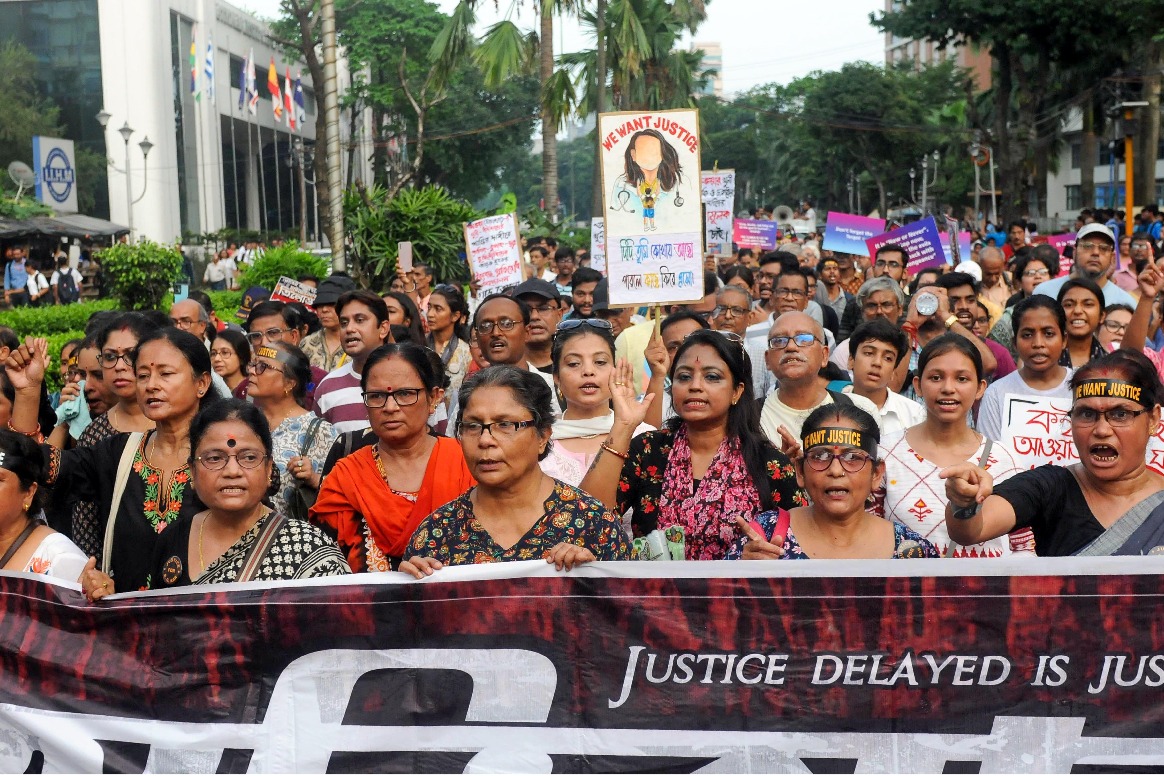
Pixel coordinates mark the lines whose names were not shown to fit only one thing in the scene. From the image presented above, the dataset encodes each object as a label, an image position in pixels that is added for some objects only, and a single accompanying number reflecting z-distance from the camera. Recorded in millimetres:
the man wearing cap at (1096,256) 8195
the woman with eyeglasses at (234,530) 3654
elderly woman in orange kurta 4188
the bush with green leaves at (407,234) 16625
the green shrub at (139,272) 18641
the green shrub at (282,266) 16484
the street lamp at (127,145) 33406
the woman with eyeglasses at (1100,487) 3564
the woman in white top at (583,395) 4895
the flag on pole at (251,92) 46625
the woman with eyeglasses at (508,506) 3615
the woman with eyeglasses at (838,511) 3680
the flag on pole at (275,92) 46156
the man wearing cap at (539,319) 6996
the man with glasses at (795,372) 5141
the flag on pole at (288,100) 51156
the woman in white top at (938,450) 4289
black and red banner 3223
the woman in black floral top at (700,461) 4133
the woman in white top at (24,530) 3834
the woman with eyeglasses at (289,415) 4695
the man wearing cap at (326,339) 7953
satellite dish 38438
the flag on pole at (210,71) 45250
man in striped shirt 5969
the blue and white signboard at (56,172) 37750
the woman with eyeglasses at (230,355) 6125
